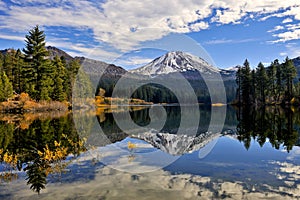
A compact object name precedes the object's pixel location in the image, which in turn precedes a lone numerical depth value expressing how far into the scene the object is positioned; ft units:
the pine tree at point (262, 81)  264.31
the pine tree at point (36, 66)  160.56
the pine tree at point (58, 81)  182.80
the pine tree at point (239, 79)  289.45
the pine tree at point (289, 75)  237.88
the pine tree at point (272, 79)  261.38
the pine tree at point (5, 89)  149.95
